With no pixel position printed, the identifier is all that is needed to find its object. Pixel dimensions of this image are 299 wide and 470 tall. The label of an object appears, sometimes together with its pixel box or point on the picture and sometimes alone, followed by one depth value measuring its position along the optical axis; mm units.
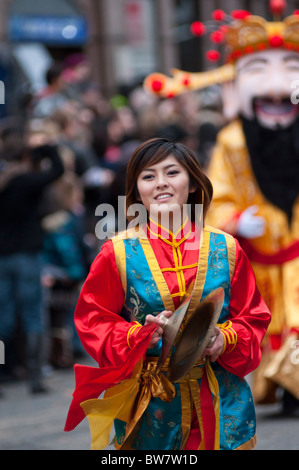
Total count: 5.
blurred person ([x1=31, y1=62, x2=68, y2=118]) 18802
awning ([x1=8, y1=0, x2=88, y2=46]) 31608
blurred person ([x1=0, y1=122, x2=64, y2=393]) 13430
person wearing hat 11291
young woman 6340
